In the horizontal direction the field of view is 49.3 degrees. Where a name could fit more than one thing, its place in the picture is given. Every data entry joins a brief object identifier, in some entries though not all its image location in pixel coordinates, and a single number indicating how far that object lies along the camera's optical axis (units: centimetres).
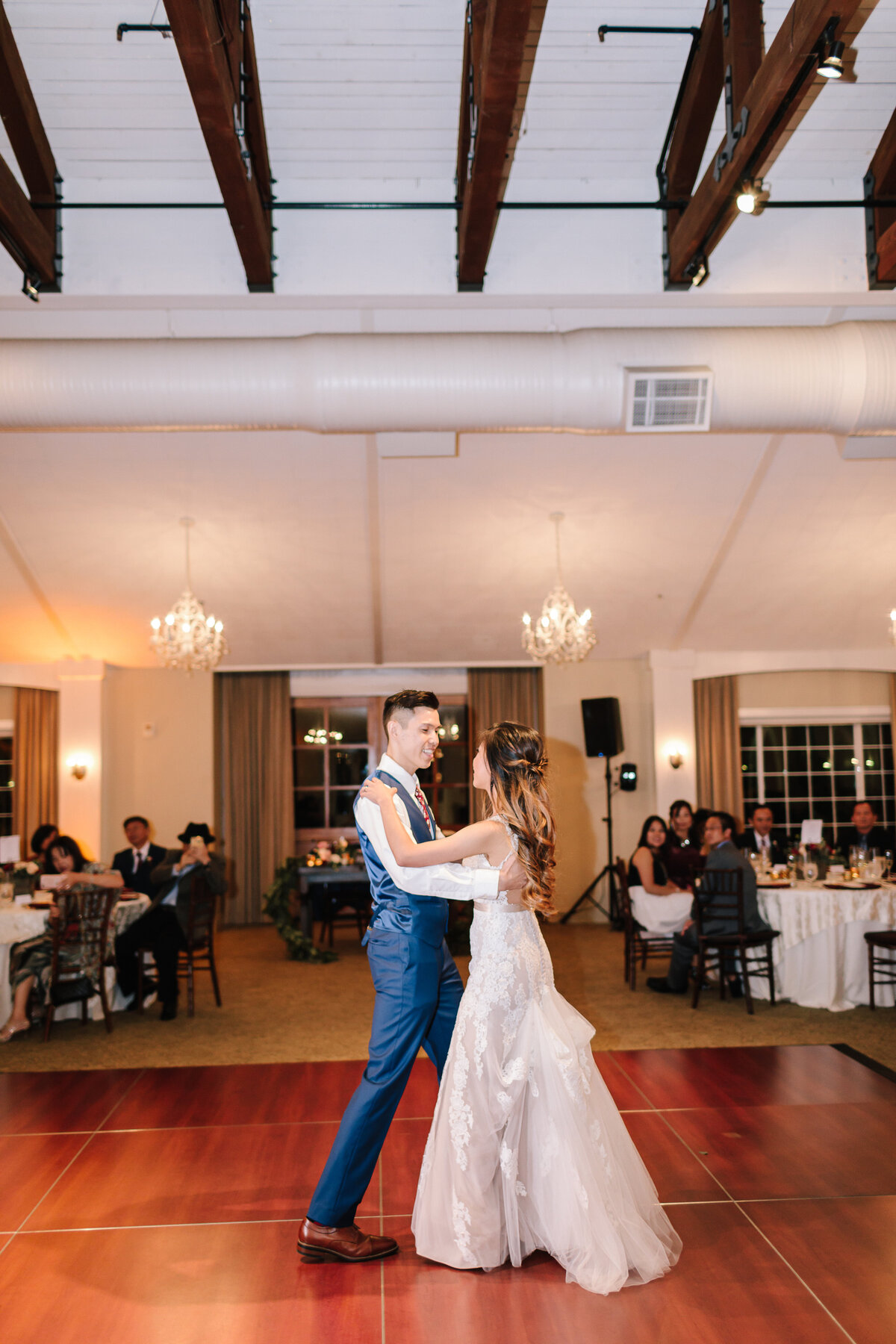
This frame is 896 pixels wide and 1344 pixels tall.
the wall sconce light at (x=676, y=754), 1045
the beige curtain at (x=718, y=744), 1075
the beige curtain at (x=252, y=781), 1092
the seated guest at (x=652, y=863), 726
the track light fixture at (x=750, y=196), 391
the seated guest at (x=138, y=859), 733
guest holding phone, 666
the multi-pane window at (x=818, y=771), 1122
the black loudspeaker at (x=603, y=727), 1000
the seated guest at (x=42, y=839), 797
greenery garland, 876
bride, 279
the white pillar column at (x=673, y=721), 1049
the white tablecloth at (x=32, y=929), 604
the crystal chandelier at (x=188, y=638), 737
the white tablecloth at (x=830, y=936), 650
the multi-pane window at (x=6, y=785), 1067
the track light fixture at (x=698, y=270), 469
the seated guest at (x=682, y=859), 771
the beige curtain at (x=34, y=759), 1035
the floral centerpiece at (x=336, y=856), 913
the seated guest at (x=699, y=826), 845
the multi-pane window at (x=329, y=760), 1127
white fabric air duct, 496
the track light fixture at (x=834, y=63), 313
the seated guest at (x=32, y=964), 607
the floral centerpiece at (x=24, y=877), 665
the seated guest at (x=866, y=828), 802
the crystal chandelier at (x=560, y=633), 775
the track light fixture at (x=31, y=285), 472
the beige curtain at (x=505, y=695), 1125
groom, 290
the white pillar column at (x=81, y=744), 1012
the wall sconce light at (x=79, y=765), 1014
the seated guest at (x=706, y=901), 650
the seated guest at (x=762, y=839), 830
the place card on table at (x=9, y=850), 673
